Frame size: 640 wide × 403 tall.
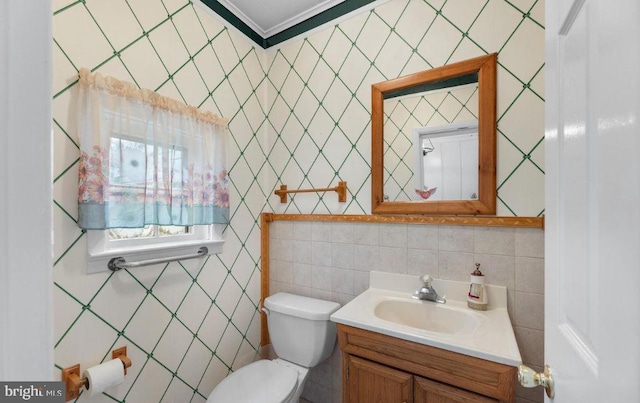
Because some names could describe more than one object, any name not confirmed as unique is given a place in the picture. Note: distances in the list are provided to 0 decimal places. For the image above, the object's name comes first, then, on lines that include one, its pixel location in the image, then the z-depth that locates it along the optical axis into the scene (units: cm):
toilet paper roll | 105
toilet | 131
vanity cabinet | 93
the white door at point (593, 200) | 31
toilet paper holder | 104
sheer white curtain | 110
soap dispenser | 125
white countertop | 94
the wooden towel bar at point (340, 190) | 169
